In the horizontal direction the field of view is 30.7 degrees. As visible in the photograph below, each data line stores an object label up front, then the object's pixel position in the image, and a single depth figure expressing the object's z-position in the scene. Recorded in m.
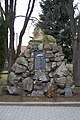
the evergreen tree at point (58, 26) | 13.05
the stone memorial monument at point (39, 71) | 7.30
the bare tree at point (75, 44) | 8.98
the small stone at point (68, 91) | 7.23
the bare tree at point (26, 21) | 10.37
